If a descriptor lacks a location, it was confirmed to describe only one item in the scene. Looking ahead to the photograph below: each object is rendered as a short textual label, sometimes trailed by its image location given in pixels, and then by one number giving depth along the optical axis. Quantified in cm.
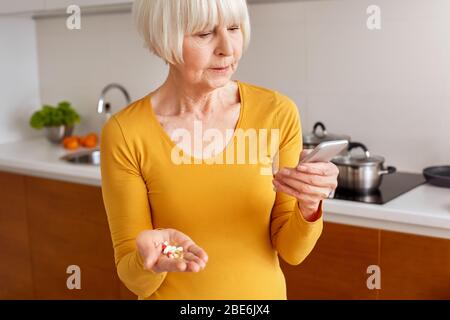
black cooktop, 180
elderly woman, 108
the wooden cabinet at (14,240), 259
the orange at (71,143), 272
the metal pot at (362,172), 185
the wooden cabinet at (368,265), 165
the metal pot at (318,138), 212
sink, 256
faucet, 260
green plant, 288
